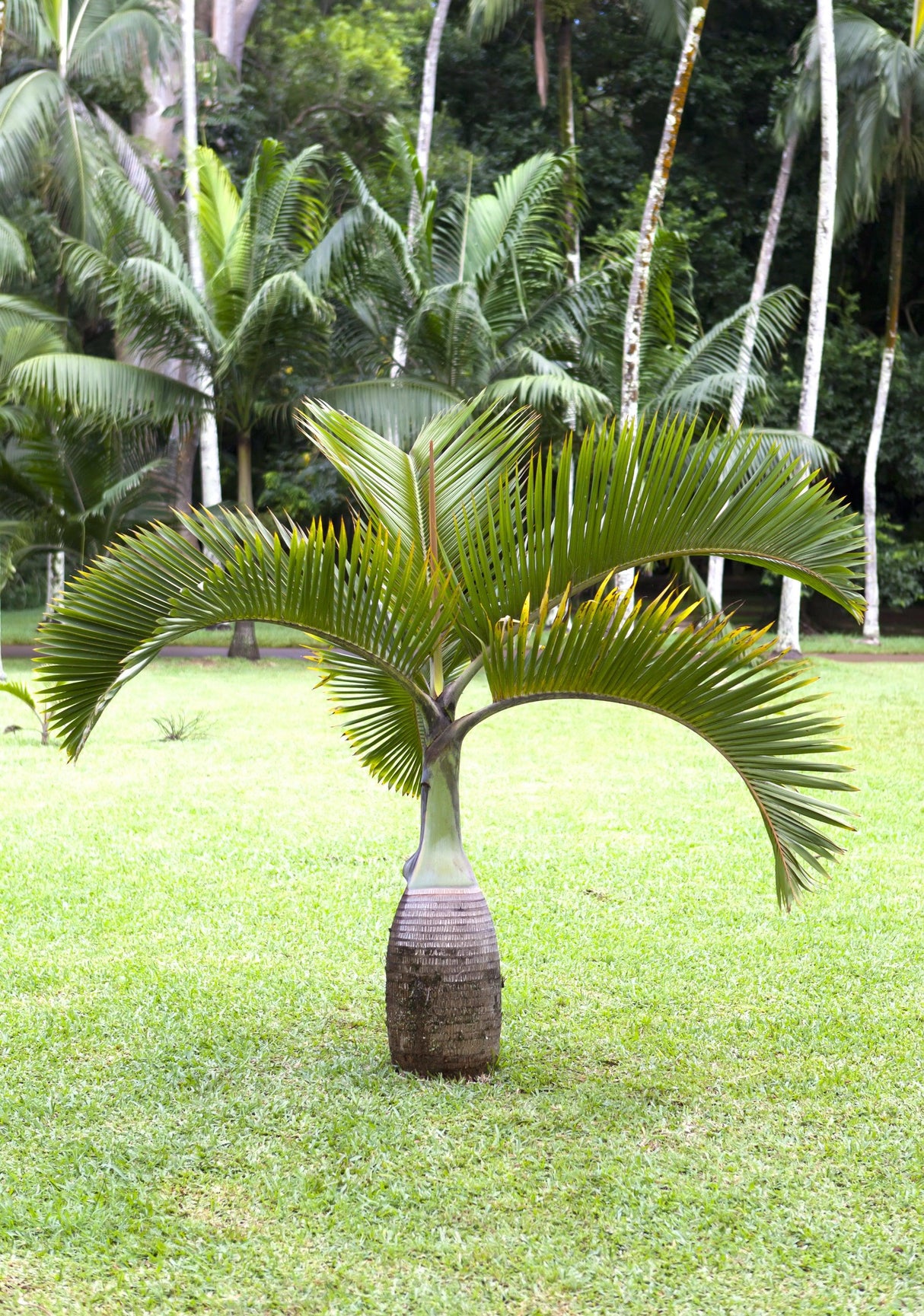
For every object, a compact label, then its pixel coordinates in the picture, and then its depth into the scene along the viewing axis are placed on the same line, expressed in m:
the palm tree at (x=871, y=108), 18.00
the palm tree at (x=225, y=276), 14.13
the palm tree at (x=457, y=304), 14.59
